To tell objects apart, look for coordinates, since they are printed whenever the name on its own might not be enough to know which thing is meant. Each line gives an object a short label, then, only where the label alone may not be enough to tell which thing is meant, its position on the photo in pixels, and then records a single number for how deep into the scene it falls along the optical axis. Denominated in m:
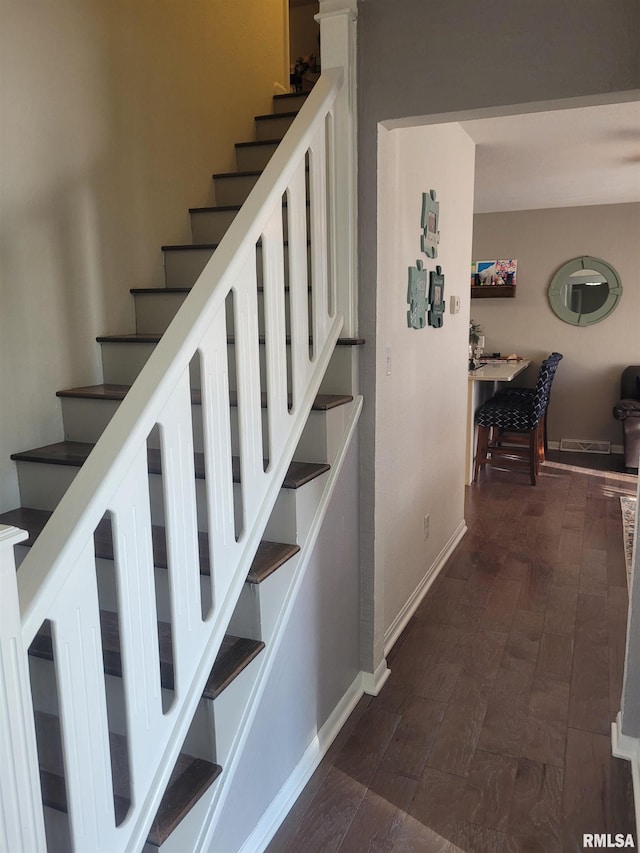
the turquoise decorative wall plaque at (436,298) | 3.09
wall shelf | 6.63
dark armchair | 5.75
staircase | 1.08
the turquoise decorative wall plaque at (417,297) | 2.75
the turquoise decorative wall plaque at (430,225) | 2.89
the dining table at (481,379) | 5.15
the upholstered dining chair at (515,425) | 5.25
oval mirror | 6.30
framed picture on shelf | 6.63
